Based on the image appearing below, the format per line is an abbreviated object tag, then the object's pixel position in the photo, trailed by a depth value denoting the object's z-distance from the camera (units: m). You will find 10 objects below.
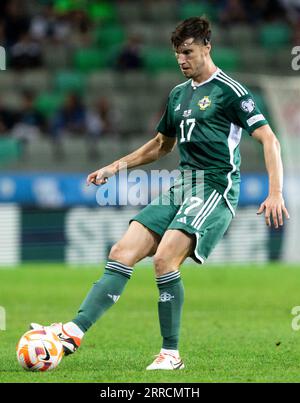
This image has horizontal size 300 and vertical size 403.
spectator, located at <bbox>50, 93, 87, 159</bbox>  20.55
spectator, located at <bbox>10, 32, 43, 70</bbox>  22.42
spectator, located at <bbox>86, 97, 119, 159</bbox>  20.61
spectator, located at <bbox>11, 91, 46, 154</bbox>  20.28
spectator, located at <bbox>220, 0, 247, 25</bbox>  23.92
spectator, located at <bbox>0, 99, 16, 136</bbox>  19.98
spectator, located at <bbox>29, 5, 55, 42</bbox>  22.98
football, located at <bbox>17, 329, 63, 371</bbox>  6.89
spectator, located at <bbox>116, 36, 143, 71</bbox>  22.25
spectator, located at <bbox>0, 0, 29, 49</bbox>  22.47
